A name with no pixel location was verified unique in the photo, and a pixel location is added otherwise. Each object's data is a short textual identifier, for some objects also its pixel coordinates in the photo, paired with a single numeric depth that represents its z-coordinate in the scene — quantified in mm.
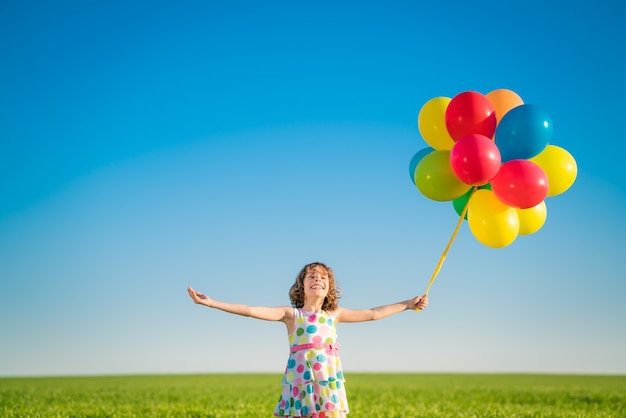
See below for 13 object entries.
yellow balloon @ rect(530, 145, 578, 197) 6875
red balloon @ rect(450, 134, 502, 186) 6180
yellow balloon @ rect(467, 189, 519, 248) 6660
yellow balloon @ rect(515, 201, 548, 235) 6980
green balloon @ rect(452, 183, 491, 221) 6922
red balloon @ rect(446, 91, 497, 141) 6566
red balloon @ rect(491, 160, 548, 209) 6328
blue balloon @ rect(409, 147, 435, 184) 7289
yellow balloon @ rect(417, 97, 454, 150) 7055
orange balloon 6988
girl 5867
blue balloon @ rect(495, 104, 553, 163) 6426
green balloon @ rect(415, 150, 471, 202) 6688
